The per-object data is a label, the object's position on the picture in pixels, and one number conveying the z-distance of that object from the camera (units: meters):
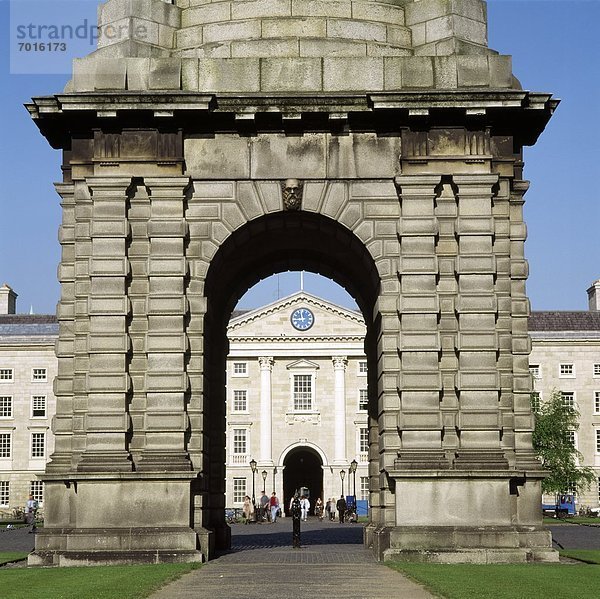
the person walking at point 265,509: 71.69
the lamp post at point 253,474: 81.98
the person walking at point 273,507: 74.38
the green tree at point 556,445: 81.31
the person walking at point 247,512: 71.82
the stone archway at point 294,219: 28.69
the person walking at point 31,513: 72.62
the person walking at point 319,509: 84.75
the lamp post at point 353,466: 80.12
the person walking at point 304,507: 81.88
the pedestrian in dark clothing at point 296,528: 34.41
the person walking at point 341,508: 69.19
